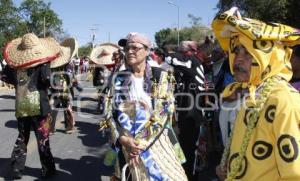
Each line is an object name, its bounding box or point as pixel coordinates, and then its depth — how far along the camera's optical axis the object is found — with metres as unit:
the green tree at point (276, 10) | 20.88
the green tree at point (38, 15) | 39.93
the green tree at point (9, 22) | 31.47
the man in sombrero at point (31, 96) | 4.15
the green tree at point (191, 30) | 50.43
